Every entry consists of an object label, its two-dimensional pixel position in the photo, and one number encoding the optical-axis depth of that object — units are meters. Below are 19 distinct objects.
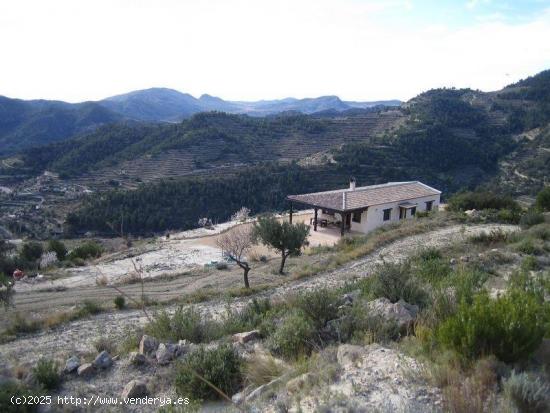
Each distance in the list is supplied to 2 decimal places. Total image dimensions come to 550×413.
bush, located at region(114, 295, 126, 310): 12.27
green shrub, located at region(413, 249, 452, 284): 8.72
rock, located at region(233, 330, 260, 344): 6.72
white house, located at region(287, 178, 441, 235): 25.25
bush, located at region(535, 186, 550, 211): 24.25
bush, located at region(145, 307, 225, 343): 7.18
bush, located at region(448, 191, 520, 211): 24.74
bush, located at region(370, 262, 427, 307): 6.88
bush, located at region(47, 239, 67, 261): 28.45
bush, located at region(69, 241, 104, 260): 27.18
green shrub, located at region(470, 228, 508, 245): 14.82
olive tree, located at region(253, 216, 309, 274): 16.48
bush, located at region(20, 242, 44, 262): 27.94
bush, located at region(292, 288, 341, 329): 6.45
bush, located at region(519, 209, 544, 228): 17.13
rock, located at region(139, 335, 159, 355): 6.53
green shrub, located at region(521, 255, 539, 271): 9.83
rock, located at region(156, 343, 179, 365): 6.17
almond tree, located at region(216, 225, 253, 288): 17.76
